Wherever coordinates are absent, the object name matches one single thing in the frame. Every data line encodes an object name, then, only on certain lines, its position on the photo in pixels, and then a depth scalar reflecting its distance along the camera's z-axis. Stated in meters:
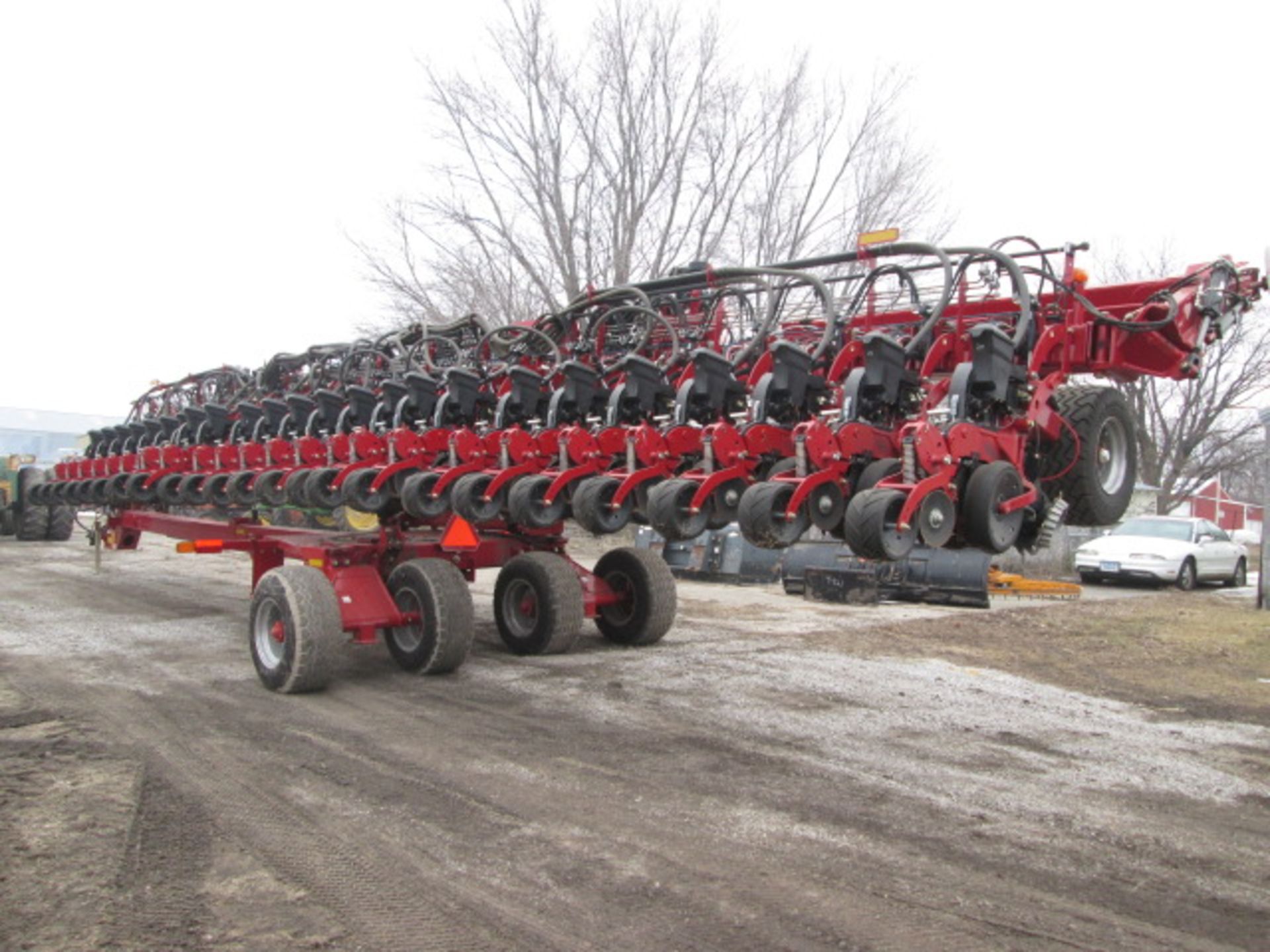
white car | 18.20
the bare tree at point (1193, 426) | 24.78
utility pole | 14.61
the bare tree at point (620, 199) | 24.08
